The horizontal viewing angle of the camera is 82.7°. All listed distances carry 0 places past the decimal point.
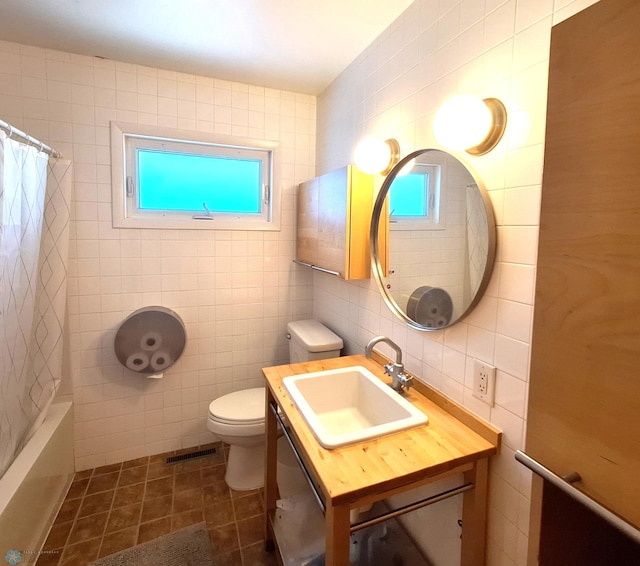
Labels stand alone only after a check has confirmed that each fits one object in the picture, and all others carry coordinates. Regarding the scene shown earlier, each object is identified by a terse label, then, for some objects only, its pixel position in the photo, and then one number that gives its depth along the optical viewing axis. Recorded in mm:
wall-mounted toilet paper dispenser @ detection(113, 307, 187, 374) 2035
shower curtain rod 1357
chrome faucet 1373
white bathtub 1376
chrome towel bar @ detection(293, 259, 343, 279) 1777
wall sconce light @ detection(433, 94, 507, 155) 1069
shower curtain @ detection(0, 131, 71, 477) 1434
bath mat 1550
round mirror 1158
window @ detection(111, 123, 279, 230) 2072
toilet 1915
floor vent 2238
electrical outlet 1124
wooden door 544
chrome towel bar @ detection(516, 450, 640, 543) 554
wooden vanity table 928
